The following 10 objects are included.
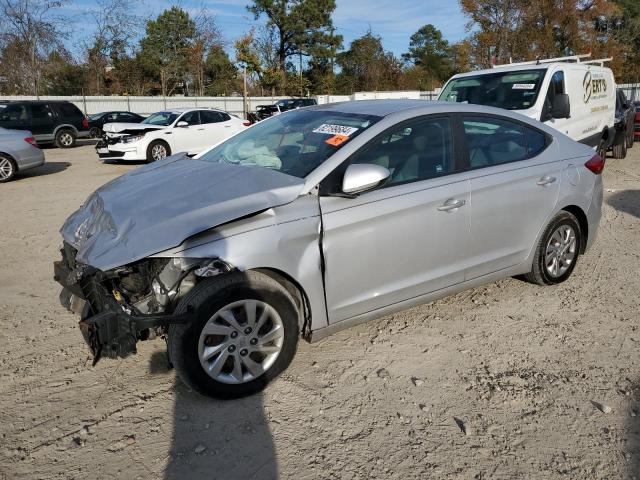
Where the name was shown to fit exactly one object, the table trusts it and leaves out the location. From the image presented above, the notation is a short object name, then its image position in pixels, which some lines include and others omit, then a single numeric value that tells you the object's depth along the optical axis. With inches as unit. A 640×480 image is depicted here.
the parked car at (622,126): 497.6
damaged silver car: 112.3
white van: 300.8
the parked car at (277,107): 1015.2
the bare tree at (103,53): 1521.9
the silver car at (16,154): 455.2
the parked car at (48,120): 729.6
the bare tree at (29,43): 1279.5
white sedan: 542.0
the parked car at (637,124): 633.0
